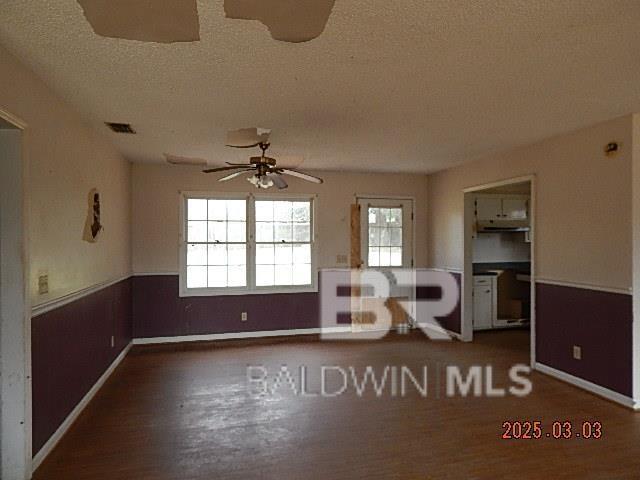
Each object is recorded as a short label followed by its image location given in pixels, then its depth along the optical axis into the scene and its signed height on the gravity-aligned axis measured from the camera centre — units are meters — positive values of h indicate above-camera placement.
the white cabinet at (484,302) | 6.53 -0.97
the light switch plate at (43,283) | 2.66 -0.29
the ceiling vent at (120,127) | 3.76 +1.01
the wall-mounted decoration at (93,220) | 3.65 +0.17
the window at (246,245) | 5.89 -0.09
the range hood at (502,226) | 6.58 +0.20
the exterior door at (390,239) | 6.51 -0.01
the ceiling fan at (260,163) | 3.71 +0.66
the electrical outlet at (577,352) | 3.96 -1.07
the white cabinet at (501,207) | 6.55 +0.49
